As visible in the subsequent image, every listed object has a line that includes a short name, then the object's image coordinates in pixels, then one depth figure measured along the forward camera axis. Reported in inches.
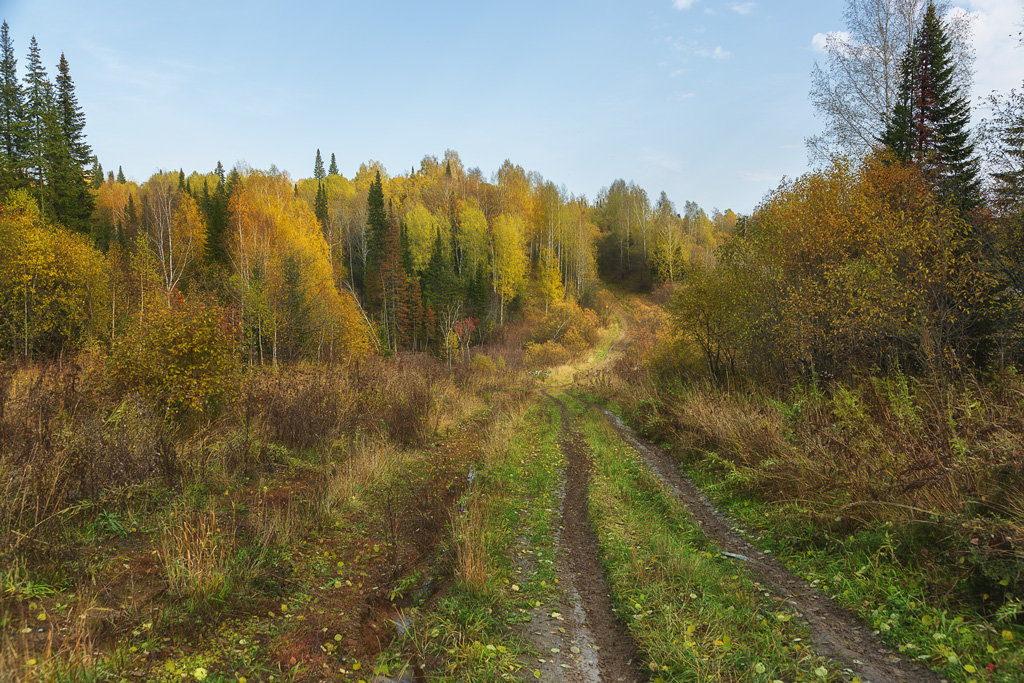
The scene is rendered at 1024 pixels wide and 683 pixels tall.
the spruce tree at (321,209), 2166.6
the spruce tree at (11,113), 1171.9
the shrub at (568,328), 1745.8
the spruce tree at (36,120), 1203.2
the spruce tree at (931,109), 763.4
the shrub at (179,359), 329.4
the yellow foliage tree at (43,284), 799.6
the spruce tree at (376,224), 2017.7
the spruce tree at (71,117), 1406.3
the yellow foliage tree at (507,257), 1897.1
